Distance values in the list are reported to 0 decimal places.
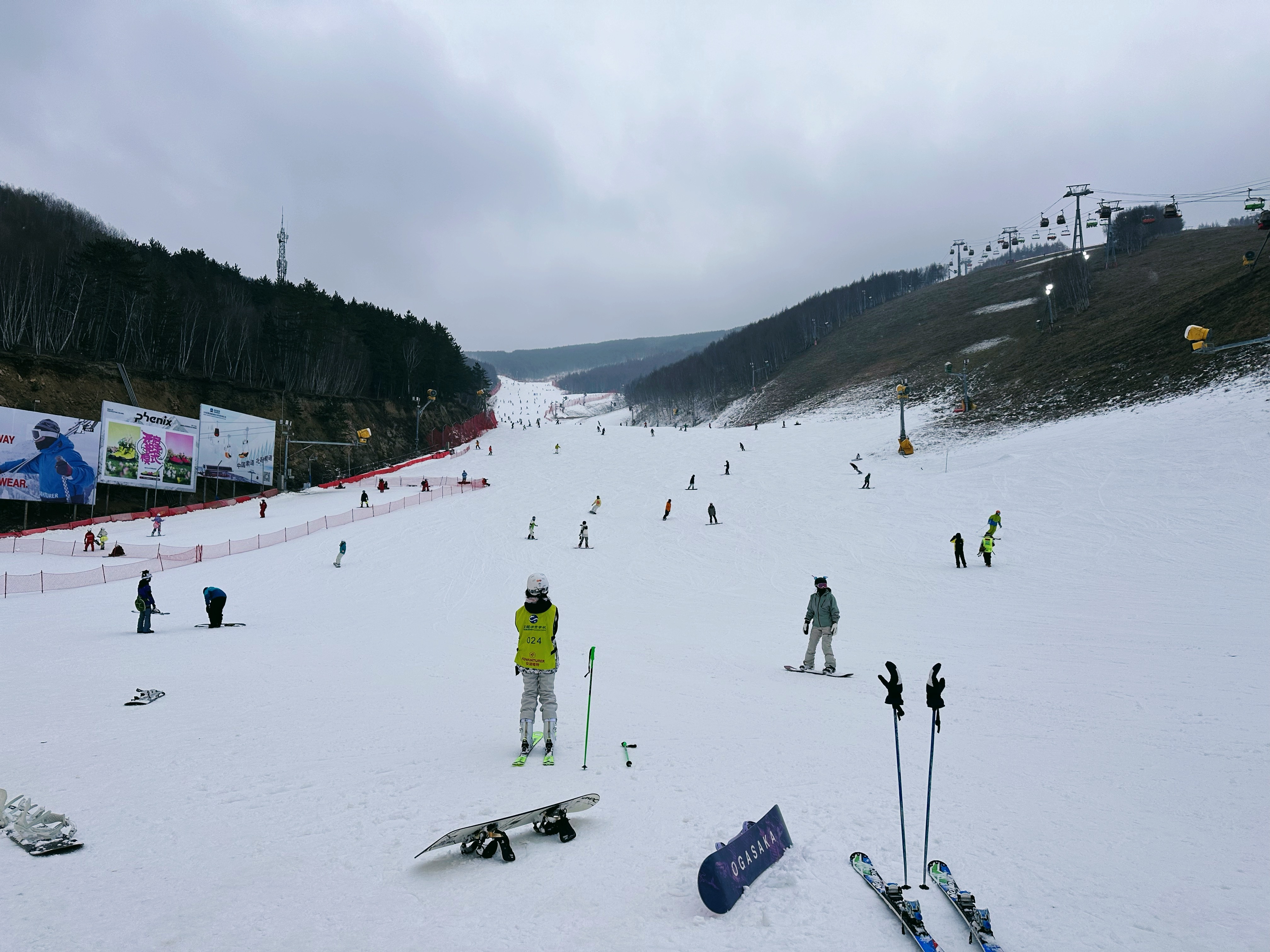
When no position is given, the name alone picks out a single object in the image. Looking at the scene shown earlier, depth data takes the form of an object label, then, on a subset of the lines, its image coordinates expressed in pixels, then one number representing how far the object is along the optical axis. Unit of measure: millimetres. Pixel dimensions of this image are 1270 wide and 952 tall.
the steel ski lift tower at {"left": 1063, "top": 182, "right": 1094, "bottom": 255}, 78812
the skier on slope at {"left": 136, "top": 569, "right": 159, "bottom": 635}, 13461
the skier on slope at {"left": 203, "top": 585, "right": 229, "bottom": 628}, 14125
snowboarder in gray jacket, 10133
